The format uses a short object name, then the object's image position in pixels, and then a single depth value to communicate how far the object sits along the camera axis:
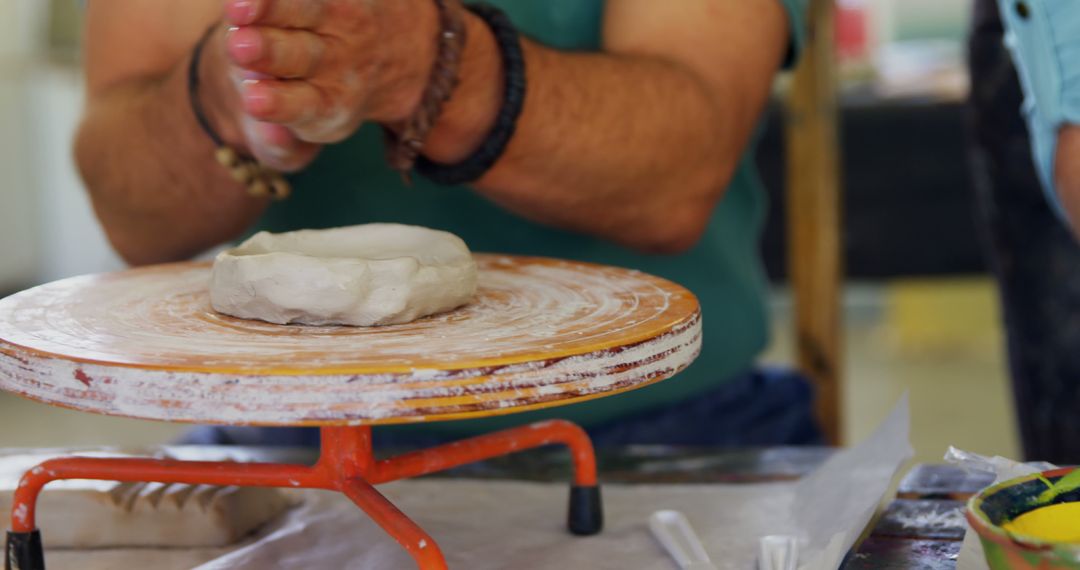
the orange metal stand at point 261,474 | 1.08
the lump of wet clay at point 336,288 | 1.06
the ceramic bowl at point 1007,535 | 0.95
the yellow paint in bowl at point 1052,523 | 1.00
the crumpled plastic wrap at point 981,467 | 1.07
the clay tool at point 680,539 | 1.11
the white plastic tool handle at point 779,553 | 1.10
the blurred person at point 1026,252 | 1.50
